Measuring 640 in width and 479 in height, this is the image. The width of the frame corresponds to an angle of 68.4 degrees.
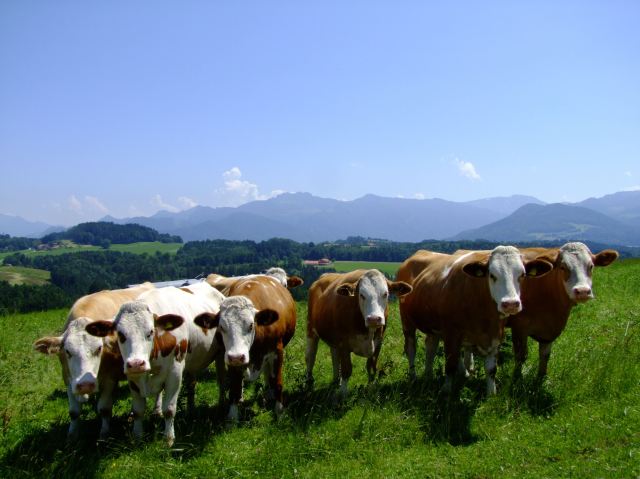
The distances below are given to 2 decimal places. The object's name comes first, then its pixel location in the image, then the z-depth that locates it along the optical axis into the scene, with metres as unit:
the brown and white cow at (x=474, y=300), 8.42
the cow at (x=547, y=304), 9.02
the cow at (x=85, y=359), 7.19
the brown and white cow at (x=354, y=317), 8.99
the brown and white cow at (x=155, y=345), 7.13
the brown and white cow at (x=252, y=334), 7.89
